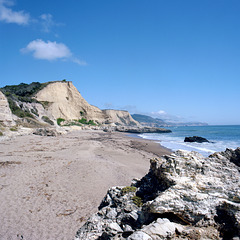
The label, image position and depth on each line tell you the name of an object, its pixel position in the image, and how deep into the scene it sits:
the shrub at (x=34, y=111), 35.63
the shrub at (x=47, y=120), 35.86
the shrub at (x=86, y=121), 58.66
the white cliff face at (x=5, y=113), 21.99
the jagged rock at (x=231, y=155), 4.32
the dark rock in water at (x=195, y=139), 29.17
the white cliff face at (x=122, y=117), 107.61
